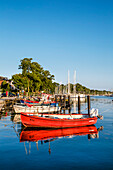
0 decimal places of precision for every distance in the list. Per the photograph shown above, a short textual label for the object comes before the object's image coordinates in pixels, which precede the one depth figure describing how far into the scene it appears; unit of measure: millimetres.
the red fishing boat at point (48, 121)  25323
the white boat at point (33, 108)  38344
